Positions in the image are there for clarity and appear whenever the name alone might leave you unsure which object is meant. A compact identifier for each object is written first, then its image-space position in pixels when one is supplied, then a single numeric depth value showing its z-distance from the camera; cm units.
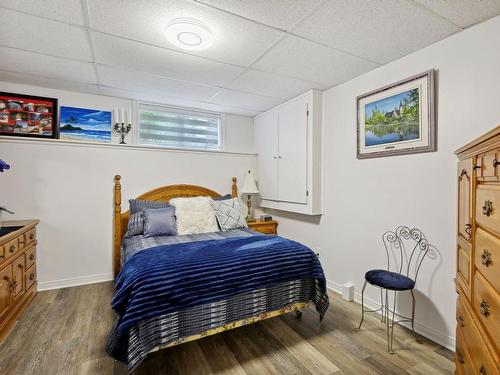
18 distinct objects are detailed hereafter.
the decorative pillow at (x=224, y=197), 376
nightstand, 379
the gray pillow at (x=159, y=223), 282
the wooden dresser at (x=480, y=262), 99
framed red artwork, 290
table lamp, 399
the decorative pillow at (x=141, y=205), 319
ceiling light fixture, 183
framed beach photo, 318
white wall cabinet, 319
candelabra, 341
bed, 165
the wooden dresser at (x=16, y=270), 210
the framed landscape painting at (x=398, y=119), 214
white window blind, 369
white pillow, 297
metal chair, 202
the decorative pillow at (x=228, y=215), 322
